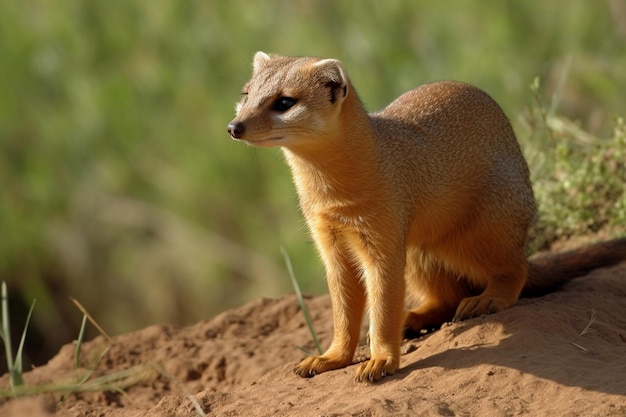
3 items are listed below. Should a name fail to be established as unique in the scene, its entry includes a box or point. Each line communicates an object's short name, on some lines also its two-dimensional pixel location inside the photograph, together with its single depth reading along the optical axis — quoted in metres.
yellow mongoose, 8.81
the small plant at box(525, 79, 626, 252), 12.62
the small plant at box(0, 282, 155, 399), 6.69
